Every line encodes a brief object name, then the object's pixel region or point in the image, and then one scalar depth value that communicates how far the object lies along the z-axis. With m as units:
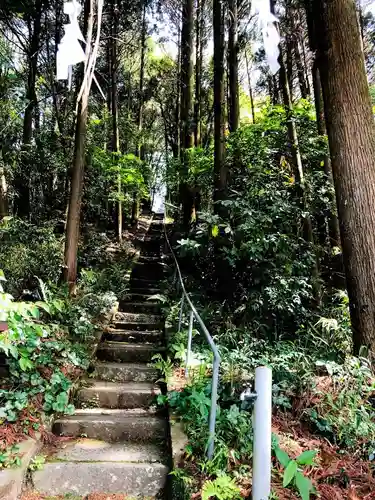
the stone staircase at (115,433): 3.02
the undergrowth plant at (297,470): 2.02
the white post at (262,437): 2.18
